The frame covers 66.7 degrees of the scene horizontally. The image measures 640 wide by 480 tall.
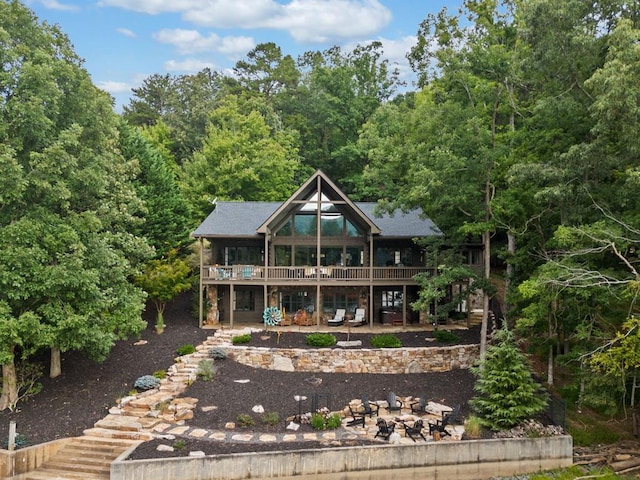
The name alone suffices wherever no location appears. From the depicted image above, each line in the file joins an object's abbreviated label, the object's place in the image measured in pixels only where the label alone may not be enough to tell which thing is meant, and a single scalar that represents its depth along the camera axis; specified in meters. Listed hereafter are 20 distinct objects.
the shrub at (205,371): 17.58
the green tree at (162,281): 22.42
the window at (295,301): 24.70
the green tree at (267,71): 48.75
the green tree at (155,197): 24.56
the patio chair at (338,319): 23.53
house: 23.22
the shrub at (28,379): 15.84
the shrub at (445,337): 20.78
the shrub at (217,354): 19.33
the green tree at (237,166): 31.39
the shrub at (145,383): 16.55
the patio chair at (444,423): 13.95
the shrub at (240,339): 20.39
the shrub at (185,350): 19.46
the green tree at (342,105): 39.12
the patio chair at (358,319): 23.60
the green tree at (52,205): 14.16
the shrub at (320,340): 19.97
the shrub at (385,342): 19.97
